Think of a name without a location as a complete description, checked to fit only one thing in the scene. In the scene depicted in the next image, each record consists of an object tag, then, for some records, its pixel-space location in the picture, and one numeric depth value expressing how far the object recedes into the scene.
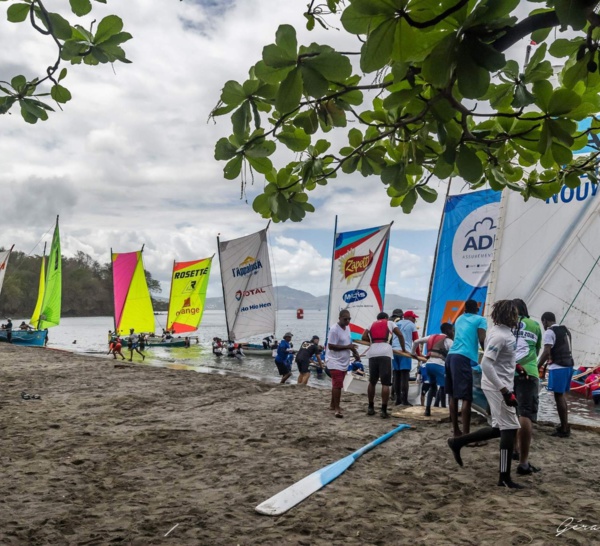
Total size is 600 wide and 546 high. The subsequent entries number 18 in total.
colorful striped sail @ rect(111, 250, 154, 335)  32.47
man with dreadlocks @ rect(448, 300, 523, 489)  4.22
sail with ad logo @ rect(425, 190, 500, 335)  11.49
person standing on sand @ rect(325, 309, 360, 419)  7.58
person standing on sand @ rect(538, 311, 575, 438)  5.93
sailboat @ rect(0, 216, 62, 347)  30.08
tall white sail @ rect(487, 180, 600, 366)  7.11
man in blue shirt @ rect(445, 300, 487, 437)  5.73
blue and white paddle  3.70
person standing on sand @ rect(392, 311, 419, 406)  8.64
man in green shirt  4.62
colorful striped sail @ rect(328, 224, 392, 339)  17.55
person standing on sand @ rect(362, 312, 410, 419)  7.28
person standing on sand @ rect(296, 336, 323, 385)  12.38
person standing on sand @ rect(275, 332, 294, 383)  13.55
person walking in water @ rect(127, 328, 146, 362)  27.13
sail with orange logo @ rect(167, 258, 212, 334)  34.53
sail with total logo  25.37
